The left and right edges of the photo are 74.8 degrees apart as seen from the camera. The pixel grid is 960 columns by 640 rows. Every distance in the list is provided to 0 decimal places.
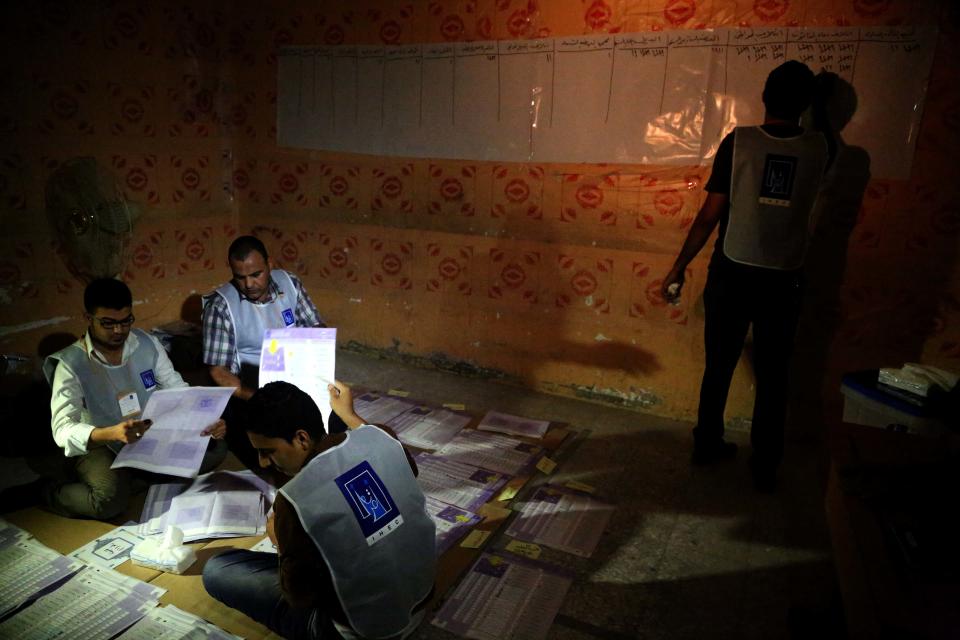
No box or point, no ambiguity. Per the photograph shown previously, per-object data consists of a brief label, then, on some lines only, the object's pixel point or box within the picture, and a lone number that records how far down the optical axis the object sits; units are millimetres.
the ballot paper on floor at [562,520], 2410
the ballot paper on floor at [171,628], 1875
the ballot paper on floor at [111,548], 2195
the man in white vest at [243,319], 2730
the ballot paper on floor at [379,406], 3463
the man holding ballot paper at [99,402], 2318
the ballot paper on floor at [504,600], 1971
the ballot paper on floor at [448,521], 2389
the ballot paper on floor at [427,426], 3215
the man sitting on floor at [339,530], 1492
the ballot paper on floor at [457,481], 2678
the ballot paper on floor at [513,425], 3324
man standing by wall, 2479
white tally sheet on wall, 2826
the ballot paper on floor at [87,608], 1870
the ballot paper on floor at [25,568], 2006
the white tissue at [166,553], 2135
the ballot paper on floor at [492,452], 2971
